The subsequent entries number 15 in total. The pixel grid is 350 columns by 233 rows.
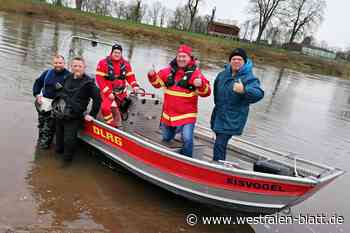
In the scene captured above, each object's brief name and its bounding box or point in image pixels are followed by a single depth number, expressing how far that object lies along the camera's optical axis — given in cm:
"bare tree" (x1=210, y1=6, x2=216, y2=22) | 5816
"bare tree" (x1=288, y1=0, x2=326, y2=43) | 5512
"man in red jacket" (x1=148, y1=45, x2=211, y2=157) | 467
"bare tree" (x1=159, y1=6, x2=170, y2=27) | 7498
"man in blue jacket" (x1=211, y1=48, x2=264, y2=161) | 426
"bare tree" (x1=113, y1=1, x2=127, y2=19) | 6606
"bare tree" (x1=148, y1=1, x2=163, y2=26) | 7594
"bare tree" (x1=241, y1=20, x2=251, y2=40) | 6038
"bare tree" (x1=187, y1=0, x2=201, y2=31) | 5245
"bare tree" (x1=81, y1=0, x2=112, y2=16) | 5931
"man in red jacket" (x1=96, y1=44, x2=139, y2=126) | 539
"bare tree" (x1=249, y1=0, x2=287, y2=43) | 5281
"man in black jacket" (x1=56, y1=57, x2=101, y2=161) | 516
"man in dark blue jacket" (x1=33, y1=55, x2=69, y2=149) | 552
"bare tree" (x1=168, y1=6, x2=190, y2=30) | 6047
